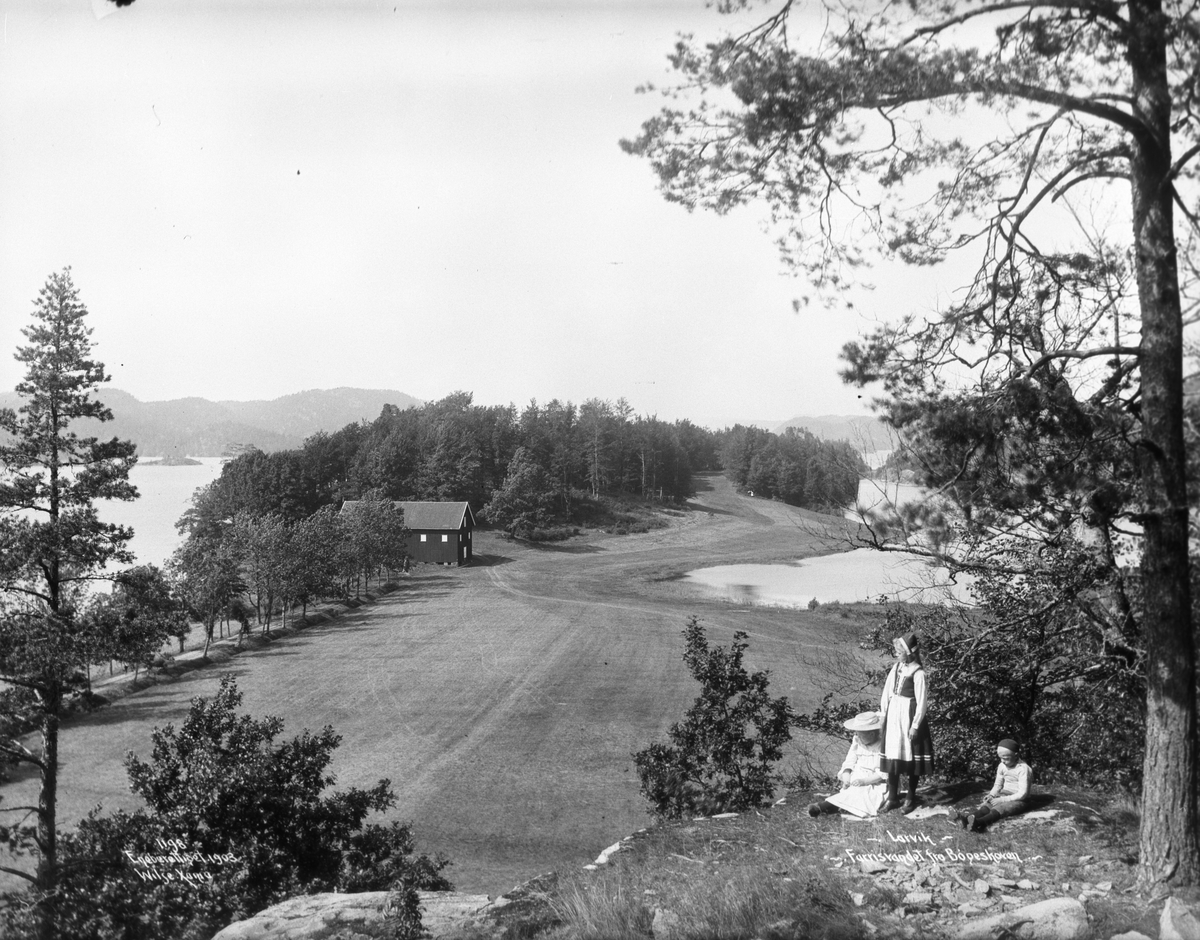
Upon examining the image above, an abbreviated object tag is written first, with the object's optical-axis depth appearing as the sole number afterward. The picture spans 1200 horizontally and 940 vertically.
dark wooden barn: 54.41
